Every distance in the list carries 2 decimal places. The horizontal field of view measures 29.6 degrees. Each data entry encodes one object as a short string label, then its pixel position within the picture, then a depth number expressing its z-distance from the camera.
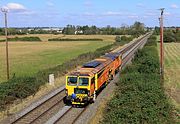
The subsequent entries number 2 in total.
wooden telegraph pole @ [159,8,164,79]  32.97
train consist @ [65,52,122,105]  22.92
